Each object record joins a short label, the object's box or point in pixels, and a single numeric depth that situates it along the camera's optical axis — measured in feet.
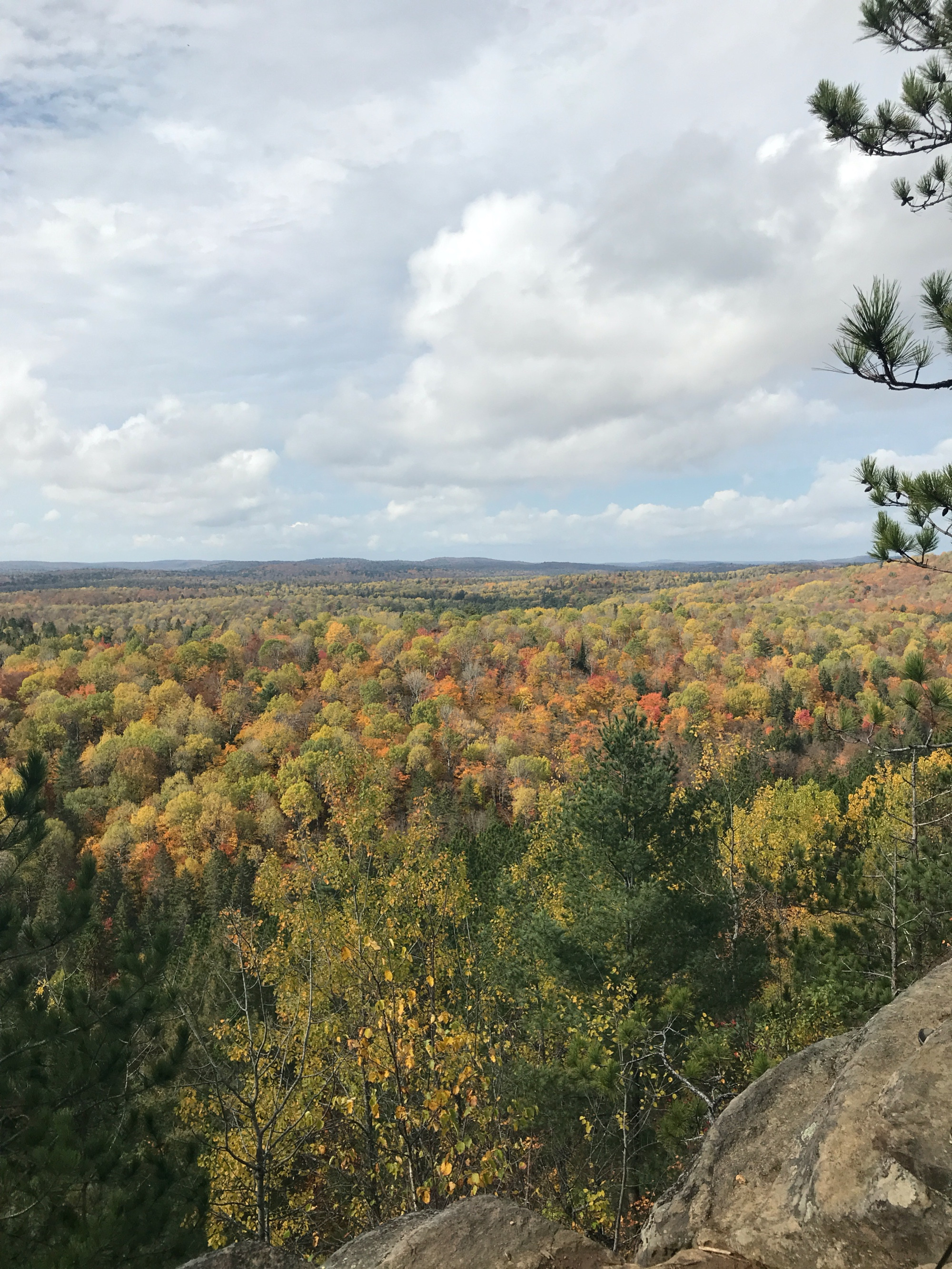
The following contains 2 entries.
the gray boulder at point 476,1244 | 16.05
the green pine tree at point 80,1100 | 22.33
